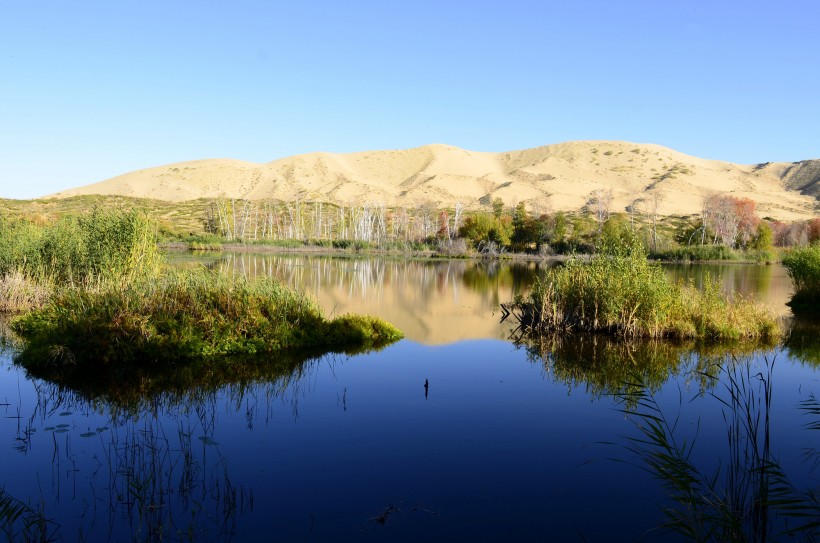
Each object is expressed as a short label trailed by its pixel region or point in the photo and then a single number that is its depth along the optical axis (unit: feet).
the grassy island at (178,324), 38.65
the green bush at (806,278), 77.10
